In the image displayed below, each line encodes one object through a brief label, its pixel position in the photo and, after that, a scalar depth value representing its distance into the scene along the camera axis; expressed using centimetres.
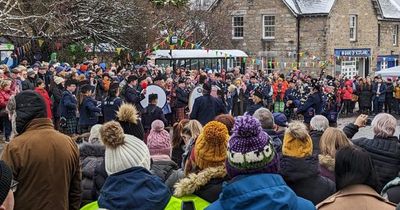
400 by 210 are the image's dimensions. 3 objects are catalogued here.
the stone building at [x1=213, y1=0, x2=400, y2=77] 4044
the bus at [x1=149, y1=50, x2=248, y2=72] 2969
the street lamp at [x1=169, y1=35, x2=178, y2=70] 2550
